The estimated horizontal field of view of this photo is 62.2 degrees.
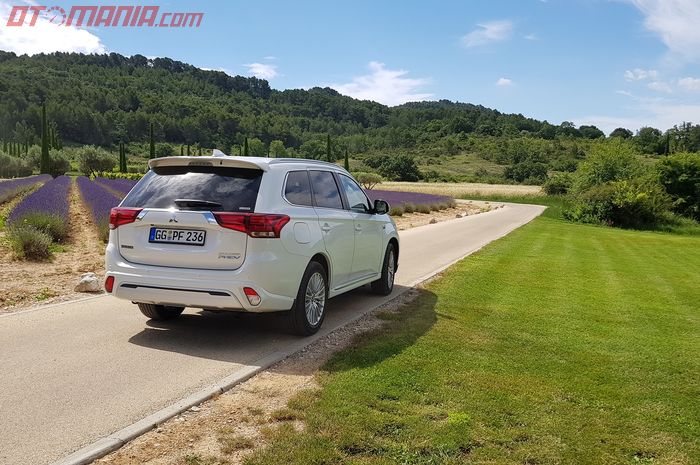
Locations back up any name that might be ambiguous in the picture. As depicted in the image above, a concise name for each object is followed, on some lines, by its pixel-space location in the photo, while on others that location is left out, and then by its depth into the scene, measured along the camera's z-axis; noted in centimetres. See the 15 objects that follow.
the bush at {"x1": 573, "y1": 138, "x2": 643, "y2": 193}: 5341
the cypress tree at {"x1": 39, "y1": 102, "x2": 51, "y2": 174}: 5403
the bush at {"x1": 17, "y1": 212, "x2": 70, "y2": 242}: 1296
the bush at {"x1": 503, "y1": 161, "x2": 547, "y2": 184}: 11294
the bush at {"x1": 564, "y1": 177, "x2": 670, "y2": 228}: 4594
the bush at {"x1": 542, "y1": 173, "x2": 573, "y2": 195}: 7081
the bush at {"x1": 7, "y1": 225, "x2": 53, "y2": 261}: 1098
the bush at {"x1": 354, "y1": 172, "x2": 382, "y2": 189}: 6328
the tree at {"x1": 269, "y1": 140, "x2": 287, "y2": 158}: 11095
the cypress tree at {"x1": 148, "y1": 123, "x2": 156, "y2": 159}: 5630
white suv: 566
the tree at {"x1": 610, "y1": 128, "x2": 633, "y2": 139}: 16094
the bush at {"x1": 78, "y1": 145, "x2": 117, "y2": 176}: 7006
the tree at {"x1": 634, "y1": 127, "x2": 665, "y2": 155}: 12825
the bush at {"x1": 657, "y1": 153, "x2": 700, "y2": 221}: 5534
